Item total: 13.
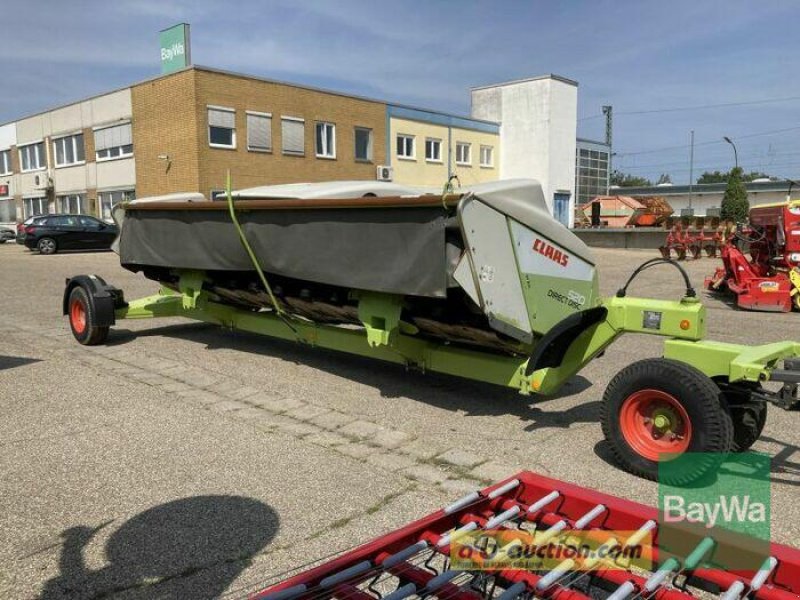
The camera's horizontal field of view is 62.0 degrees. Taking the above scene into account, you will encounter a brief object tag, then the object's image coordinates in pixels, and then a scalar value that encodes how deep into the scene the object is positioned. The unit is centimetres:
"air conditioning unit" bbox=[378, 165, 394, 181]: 3253
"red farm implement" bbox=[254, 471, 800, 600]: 216
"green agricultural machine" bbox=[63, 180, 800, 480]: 416
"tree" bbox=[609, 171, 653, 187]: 11609
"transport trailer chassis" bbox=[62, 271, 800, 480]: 395
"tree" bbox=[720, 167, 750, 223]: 4647
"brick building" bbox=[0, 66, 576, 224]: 2664
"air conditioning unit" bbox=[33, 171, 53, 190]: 3591
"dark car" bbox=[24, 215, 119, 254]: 2459
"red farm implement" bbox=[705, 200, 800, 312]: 1184
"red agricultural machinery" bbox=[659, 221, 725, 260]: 2286
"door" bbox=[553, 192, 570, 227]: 4178
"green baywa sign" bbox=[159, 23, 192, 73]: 2825
